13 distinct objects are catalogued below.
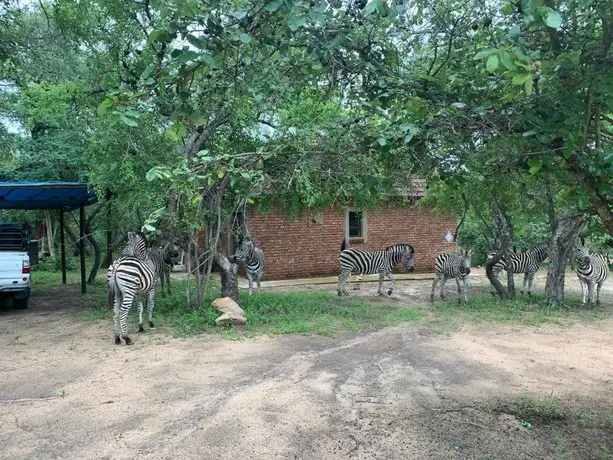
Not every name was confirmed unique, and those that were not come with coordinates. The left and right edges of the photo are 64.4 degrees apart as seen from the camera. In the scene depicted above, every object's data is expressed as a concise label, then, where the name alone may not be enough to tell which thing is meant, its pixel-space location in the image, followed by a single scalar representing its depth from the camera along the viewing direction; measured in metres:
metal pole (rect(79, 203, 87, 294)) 13.22
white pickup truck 9.97
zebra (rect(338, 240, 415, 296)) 13.64
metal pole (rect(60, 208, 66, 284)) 14.75
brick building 16.14
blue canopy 10.20
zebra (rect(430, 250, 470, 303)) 12.12
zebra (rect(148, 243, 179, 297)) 11.53
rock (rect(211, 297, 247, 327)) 8.88
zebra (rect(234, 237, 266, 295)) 13.19
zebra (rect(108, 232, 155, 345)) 7.77
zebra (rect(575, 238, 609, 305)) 11.73
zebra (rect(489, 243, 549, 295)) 12.96
